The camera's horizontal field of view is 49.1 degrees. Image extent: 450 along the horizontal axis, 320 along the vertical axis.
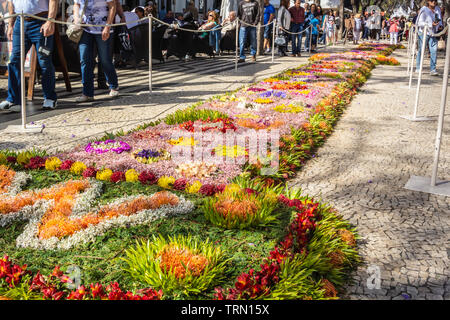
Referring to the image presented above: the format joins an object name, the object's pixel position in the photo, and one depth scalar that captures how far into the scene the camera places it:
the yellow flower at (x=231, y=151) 4.68
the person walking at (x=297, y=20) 18.98
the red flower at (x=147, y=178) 3.97
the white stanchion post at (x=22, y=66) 5.71
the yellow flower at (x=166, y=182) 3.92
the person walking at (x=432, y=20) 12.54
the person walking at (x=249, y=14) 15.08
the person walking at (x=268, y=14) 18.36
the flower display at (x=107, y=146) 4.73
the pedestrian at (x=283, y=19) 18.25
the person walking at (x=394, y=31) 32.84
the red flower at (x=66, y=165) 4.21
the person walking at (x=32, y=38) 6.46
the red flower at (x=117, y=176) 4.01
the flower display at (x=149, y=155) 4.54
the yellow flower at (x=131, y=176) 4.01
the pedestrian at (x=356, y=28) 30.59
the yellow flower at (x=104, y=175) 4.05
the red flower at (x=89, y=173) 4.06
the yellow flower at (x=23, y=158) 4.32
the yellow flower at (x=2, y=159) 4.34
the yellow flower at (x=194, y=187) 3.80
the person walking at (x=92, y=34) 7.33
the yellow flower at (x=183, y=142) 5.07
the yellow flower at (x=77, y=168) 4.16
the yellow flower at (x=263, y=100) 7.53
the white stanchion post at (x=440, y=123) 4.12
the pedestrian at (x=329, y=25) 29.95
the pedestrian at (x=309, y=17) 20.81
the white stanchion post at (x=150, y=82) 8.48
